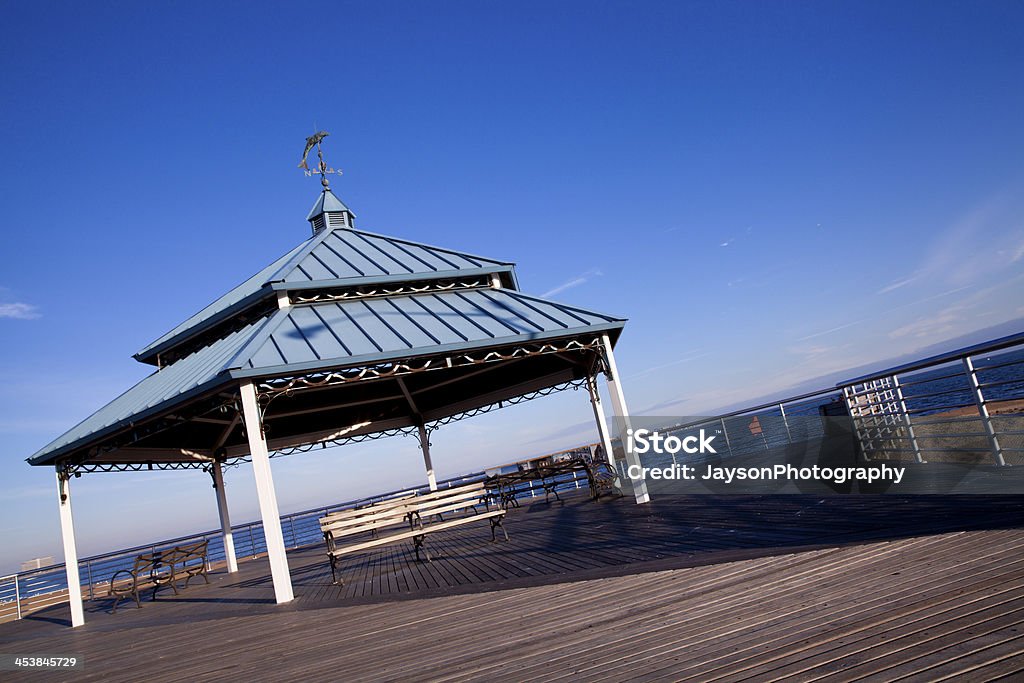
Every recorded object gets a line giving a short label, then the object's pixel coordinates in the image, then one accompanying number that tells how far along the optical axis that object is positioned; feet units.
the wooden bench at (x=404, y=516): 28.04
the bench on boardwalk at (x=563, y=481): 41.16
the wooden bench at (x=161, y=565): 36.27
